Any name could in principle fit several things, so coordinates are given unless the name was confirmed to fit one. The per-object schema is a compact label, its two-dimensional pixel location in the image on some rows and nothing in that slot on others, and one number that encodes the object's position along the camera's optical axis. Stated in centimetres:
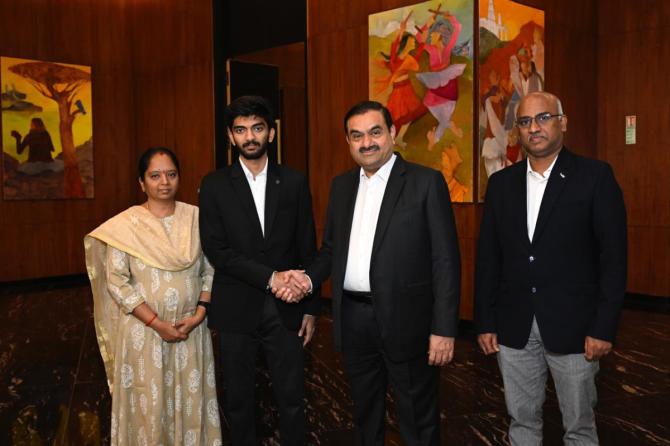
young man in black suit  276
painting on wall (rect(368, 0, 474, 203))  580
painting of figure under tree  917
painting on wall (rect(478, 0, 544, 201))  579
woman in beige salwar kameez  285
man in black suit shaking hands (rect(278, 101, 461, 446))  241
